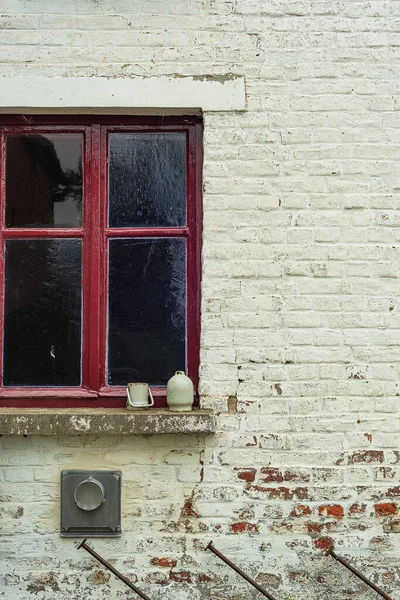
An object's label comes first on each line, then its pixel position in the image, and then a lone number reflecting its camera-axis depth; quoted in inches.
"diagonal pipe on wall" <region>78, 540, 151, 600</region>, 131.9
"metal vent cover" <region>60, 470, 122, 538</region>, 136.7
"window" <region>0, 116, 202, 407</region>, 145.7
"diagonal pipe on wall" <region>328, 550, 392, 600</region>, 132.3
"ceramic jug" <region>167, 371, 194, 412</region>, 137.5
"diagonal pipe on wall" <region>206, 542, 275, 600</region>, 131.9
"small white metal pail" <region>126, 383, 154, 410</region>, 139.8
